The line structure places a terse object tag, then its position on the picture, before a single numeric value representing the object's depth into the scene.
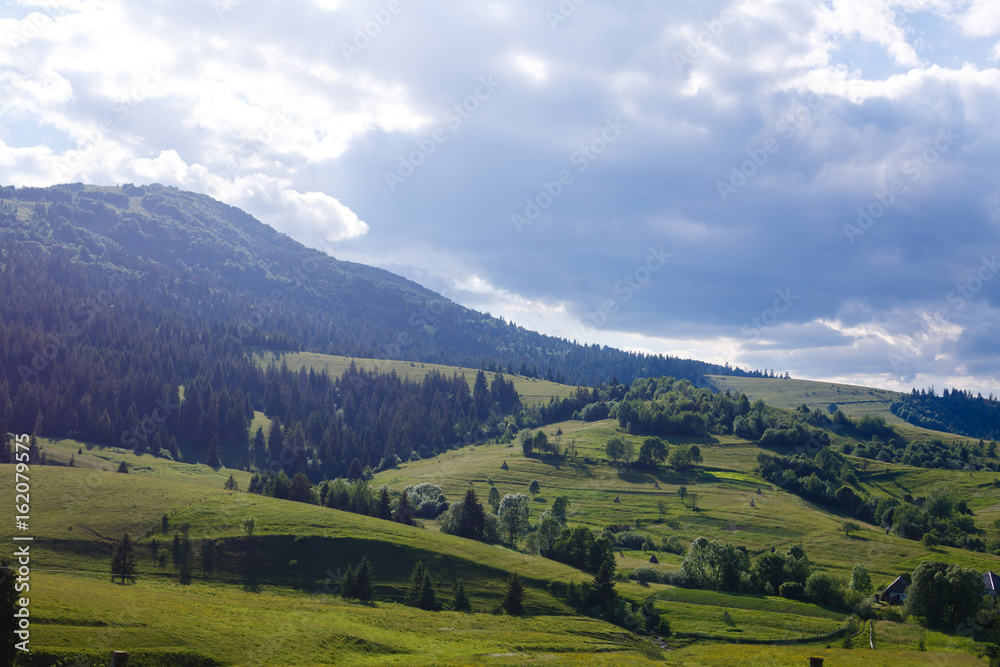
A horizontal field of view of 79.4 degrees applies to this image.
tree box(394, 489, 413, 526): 142.50
